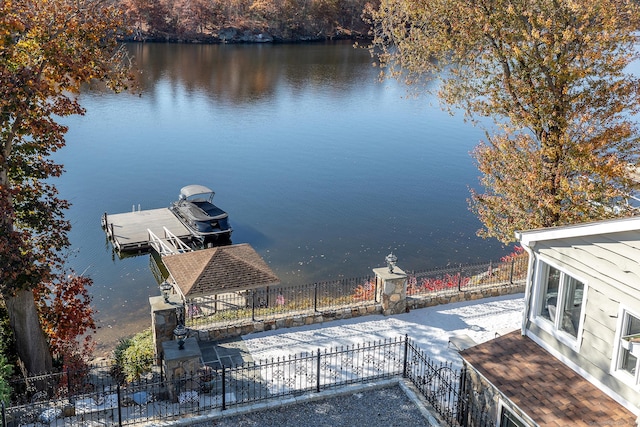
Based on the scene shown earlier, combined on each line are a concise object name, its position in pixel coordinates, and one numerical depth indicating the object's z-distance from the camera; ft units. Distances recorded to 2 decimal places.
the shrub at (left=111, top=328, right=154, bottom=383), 52.08
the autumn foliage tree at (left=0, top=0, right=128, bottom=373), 46.42
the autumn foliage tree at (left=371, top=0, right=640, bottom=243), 62.23
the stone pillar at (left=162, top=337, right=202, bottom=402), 44.60
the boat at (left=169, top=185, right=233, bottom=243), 107.55
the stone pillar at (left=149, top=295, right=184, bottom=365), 50.85
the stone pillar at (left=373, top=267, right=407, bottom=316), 58.65
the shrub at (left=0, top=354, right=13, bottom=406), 40.57
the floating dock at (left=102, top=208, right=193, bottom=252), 106.32
